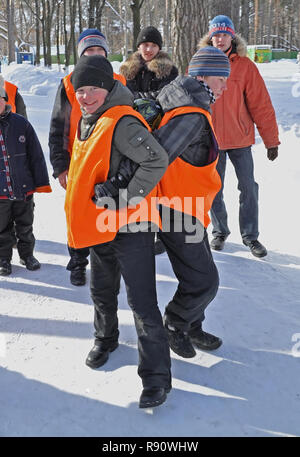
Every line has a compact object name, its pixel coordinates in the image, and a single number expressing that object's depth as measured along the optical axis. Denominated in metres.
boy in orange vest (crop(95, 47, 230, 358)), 2.23
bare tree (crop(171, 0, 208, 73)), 5.35
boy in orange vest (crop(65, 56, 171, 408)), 2.11
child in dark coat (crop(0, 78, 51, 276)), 3.71
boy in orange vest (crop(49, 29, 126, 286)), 3.34
